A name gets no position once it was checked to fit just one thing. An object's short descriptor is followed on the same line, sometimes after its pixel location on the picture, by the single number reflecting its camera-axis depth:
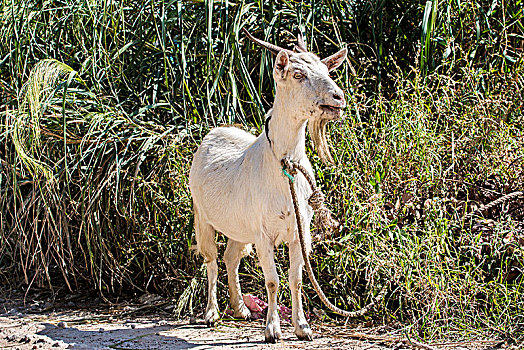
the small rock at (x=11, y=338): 9.08
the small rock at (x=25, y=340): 8.94
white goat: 7.59
